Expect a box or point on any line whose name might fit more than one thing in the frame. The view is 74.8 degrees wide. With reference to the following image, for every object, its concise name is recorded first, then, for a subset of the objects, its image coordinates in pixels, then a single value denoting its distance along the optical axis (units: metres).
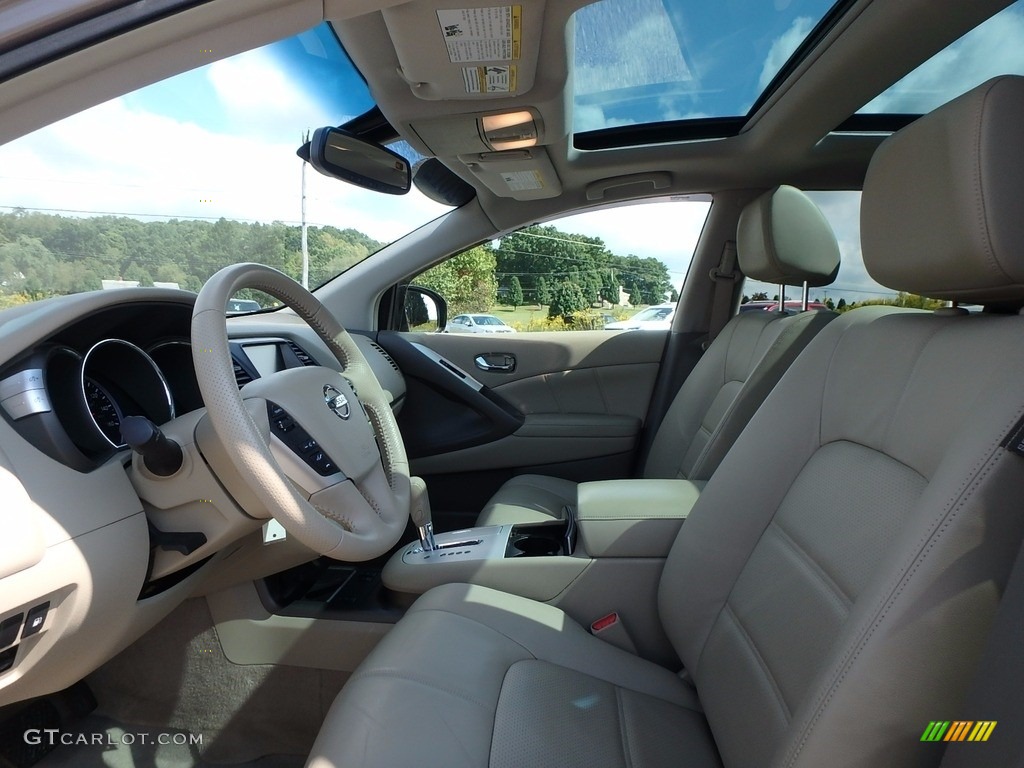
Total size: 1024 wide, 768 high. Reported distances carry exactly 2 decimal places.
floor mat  1.49
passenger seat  1.75
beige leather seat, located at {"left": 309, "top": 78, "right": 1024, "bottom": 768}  0.73
